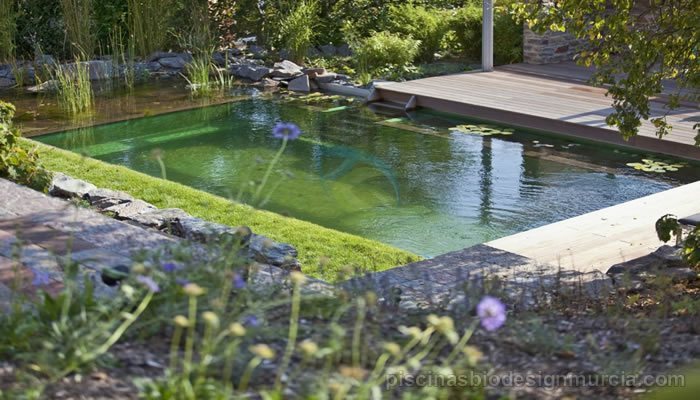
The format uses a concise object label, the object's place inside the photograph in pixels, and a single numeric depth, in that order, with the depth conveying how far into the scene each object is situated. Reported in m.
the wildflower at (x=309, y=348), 2.16
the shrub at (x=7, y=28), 12.37
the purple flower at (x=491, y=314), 2.40
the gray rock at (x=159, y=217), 5.70
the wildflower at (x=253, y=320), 2.54
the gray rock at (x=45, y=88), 11.64
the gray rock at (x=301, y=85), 11.84
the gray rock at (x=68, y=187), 6.41
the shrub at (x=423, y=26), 12.63
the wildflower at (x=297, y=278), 2.56
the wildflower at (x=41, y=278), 2.88
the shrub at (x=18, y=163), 6.33
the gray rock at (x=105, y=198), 6.28
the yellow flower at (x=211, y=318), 2.20
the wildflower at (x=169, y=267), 2.83
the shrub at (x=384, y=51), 11.84
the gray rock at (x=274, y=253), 5.00
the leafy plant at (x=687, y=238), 4.72
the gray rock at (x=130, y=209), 5.97
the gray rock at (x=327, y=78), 11.95
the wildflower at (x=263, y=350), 2.15
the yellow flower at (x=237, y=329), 2.20
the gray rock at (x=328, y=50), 13.45
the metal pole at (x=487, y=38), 11.45
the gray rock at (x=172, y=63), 13.01
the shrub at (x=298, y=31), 12.68
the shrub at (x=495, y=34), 12.41
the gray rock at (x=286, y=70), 12.16
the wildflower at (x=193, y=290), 2.33
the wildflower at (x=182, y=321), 2.25
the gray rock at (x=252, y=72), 12.37
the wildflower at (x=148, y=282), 2.48
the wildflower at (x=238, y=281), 2.72
